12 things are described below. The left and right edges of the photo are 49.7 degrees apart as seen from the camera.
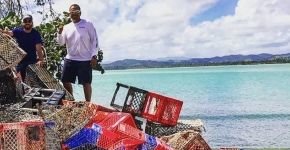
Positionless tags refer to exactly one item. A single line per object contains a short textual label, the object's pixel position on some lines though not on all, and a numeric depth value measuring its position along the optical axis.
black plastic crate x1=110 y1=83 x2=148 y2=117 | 4.32
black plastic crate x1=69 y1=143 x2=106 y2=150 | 3.23
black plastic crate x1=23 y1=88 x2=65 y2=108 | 4.10
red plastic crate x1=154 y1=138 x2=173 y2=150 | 3.20
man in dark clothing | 4.79
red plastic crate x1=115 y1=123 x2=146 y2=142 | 3.18
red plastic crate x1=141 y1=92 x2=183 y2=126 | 4.30
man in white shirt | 4.89
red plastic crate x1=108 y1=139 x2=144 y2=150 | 3.11
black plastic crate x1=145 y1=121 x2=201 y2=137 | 4.31
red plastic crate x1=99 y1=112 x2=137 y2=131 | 3.35
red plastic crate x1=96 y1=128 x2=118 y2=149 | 3.15
